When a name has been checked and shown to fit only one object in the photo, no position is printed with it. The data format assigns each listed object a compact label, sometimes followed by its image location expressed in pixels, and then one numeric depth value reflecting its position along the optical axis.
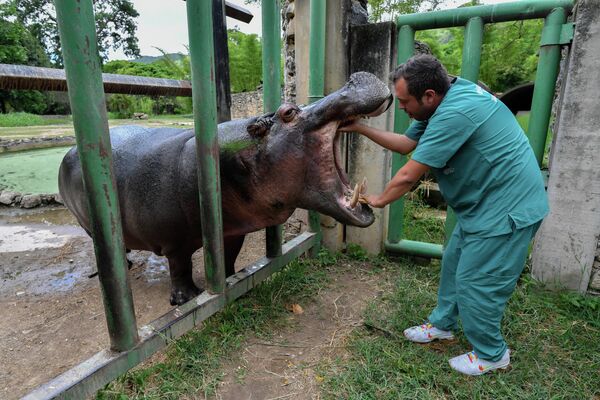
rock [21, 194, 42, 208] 6.28
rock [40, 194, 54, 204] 6.42
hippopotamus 2.22
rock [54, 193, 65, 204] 6.47
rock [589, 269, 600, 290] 2.97
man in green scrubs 2.08
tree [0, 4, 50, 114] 25.52
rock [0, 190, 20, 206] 6.33
